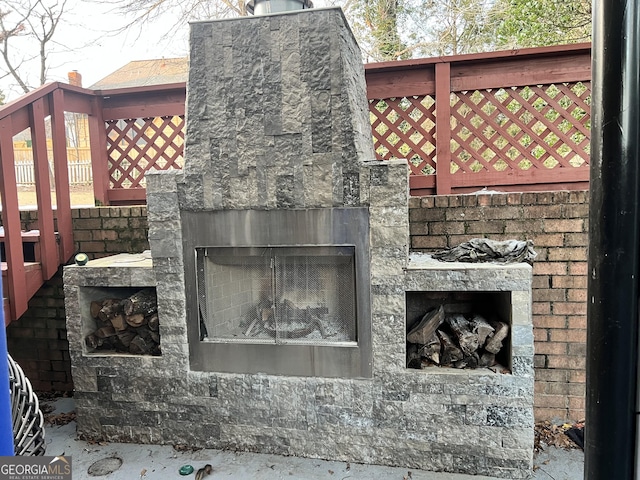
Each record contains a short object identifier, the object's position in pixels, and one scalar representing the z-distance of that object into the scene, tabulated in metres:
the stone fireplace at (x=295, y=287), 2.38
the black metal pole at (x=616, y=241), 0.71
